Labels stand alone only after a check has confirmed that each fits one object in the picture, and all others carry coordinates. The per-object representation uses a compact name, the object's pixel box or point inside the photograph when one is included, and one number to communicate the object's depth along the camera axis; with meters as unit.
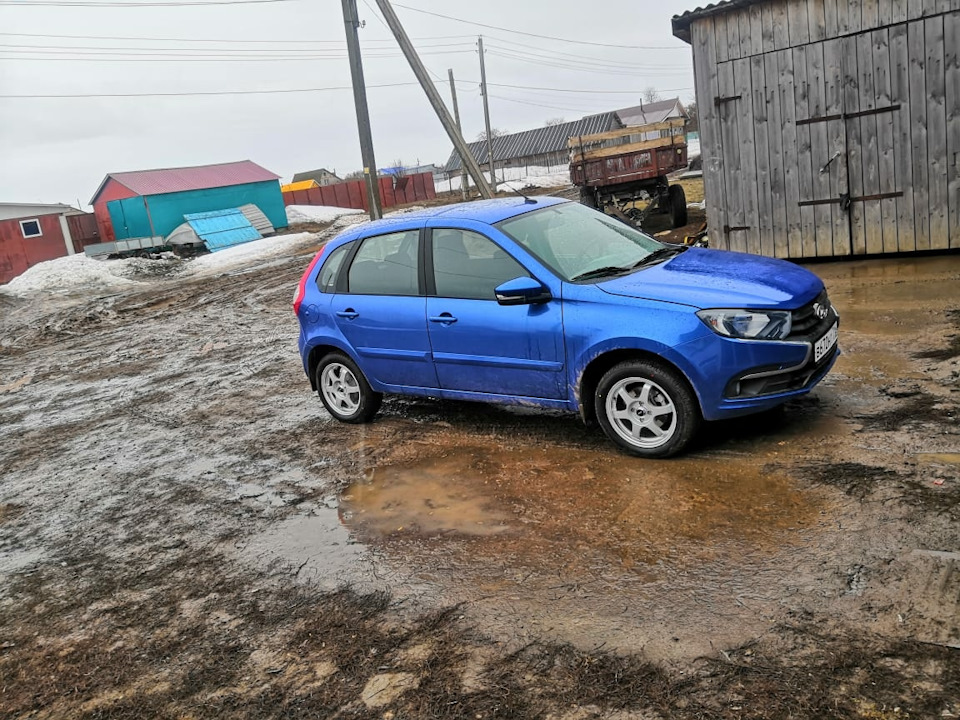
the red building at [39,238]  36.00
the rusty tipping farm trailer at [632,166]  16.67
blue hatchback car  4.61
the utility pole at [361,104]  17.68
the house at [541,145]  66.94
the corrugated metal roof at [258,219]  37.00
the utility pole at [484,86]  47.27
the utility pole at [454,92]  46.59
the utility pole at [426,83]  17.50
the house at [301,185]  69.10
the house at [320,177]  82.88
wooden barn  9.52
